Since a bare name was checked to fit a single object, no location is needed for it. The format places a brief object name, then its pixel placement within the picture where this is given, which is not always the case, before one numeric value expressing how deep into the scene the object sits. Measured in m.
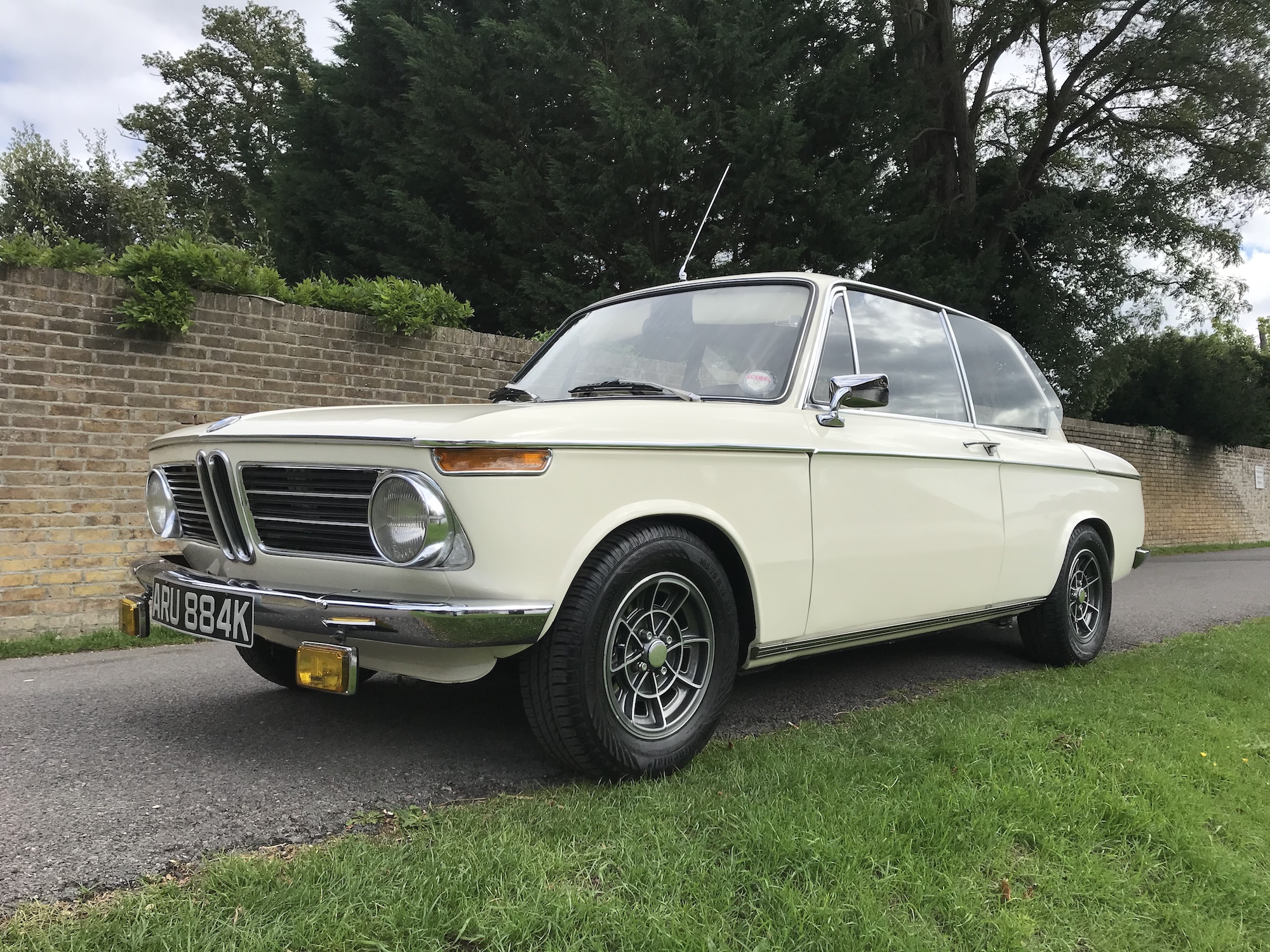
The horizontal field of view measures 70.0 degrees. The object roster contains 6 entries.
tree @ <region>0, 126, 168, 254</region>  15.66
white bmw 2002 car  2.42
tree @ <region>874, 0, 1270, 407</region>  12.99
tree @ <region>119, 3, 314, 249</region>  26.45
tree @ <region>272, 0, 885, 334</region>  10.62
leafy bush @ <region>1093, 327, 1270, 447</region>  18.36
